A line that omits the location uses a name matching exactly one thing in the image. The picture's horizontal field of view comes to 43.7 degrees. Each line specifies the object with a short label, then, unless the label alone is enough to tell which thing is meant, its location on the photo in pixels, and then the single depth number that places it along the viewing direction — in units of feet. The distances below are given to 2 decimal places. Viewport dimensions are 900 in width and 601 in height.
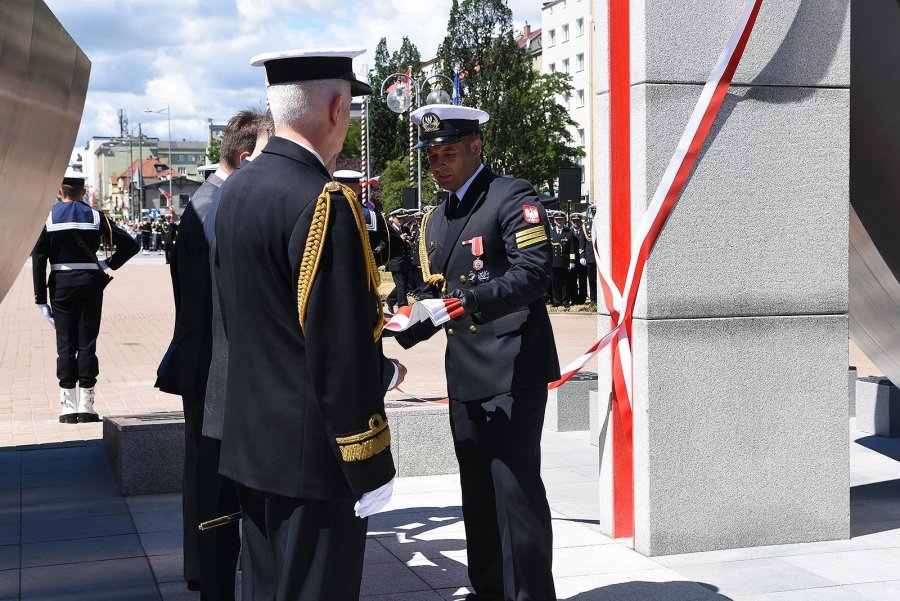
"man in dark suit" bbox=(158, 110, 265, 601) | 14.47
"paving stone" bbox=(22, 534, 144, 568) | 17.76
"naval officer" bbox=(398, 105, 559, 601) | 13.85
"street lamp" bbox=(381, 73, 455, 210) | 94.83
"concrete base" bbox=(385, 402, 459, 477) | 23.44
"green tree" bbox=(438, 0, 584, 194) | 210.79
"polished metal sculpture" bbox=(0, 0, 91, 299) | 11.61
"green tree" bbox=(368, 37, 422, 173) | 306.14
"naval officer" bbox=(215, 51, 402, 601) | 9.34
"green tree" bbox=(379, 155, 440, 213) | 258.16
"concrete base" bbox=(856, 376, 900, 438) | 27.25
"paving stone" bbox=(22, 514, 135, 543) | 19.17
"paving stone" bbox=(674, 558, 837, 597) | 15.79
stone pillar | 17.22
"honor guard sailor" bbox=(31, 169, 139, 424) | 30.37
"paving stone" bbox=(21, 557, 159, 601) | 15.96
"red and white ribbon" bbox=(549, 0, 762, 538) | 17.11
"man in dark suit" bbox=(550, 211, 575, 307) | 76.74
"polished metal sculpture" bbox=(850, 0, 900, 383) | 19.15
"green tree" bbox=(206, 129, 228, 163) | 291.50
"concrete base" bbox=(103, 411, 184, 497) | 21.97
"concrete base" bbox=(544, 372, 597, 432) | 28.81
